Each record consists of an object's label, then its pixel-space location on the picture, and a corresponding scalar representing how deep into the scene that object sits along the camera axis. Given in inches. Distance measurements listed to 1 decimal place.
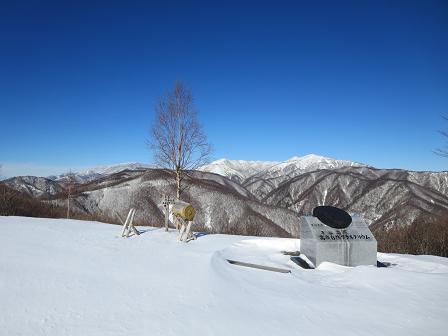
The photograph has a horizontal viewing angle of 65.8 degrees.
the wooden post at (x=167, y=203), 558.2
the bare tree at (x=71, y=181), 1160.8
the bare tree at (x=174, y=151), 590.6
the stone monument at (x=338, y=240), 371.6
